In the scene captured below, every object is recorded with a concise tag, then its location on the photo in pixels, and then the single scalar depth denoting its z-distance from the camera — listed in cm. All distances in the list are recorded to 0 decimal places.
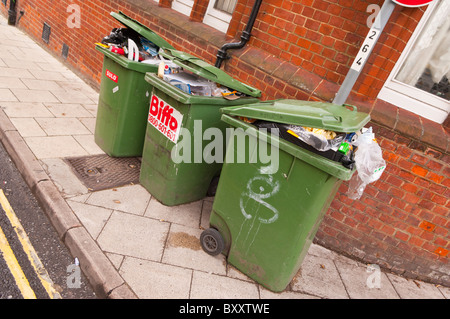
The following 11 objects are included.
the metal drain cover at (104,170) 364
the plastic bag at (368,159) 245
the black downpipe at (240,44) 402
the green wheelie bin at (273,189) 236
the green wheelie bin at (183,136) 313
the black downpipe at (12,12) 905
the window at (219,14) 478
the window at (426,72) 319
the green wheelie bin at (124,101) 369
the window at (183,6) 525
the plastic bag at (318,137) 229
